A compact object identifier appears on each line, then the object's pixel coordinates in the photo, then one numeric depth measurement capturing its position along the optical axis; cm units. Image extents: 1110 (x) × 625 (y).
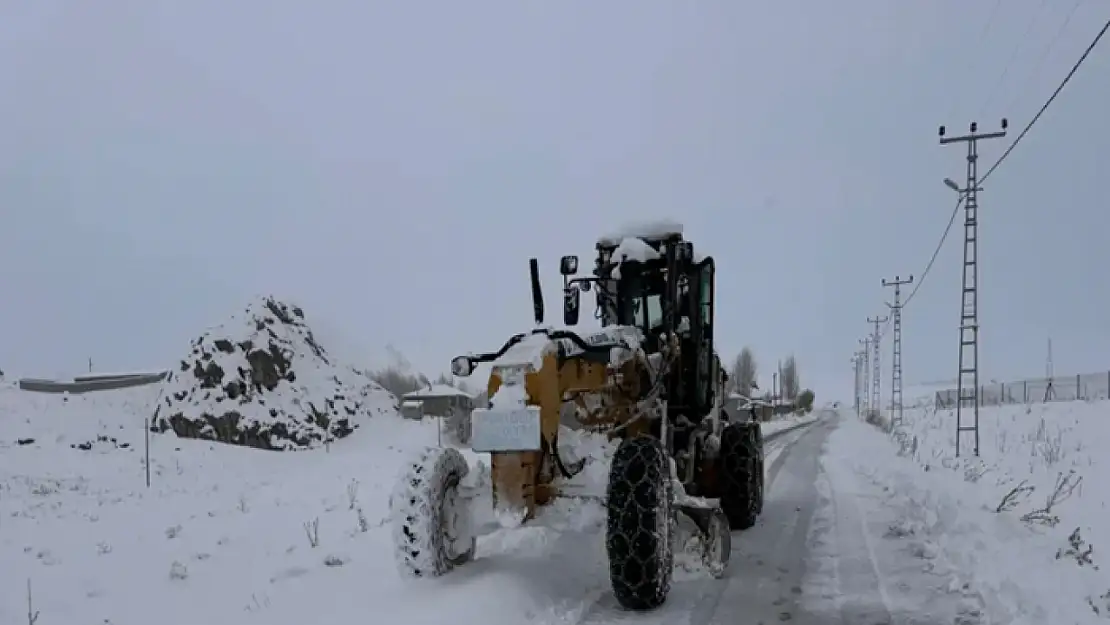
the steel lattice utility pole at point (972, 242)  1720
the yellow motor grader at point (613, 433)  516
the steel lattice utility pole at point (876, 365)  5725
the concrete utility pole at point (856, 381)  8094
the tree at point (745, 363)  8525
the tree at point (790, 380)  11462
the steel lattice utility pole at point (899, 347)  3503
